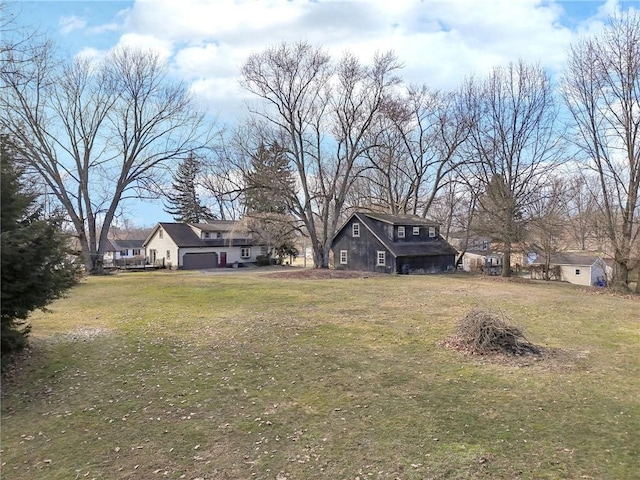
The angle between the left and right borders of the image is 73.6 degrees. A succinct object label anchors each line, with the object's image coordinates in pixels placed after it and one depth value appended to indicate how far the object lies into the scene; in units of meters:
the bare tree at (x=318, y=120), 32.09
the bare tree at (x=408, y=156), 36.16
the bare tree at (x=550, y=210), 29.03
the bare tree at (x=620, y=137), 20.59
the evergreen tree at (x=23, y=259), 7.62
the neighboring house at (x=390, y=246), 32.00
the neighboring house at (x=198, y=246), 42.62
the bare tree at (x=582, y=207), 23.62
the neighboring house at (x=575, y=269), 39.81
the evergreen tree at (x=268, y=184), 31.19
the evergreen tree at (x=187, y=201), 55.66
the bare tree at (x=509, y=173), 28.22
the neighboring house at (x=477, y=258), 39.22
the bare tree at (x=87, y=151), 29.11
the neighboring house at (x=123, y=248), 59.33
